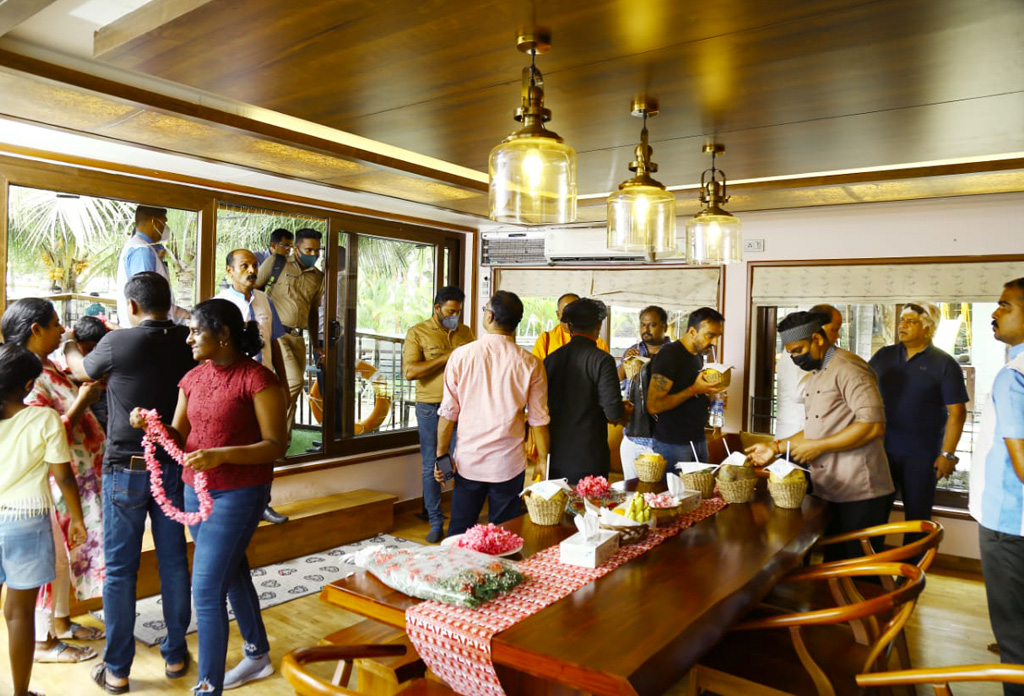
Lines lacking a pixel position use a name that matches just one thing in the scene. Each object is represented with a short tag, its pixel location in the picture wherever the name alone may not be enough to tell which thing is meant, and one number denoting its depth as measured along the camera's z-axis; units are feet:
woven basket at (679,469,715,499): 10.02
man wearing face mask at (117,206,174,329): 13.58
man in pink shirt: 10.84
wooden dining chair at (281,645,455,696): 4.70
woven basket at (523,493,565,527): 8.20
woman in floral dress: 9.48
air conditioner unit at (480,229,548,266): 20.65
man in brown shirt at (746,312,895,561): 9.73
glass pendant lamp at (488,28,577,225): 6.50
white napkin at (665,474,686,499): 9.09
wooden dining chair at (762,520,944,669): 7.78
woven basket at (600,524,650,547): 7.55
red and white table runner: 5.40
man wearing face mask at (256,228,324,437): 16.37
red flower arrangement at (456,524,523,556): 7.09
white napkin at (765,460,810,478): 9.46
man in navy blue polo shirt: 13.35
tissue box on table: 6.91
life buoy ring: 18.72
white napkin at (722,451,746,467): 9.96
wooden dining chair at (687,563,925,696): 6.43
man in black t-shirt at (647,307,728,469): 12.54
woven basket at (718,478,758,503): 9.73
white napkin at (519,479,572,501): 8.19
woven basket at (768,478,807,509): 9.43
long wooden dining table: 5.04
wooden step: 12.67
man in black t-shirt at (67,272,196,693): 9.21
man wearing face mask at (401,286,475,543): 16.53
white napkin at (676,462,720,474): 10.16
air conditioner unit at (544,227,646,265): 19.58
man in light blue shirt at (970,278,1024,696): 7.89
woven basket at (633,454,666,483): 10.71
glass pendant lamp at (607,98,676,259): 8.54
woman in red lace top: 8.29
